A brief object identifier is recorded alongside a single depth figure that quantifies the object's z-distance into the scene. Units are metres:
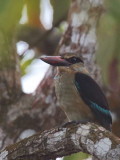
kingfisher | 9.71
